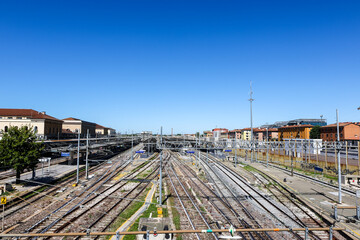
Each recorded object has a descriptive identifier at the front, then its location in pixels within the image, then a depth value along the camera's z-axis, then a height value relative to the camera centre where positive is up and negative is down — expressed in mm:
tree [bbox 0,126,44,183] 21984 -1904
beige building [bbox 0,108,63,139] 62312 +3783
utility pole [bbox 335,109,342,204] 20234 -868
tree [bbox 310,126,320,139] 83612 +621
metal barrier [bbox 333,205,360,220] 15329 -5834
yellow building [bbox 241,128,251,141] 130525 +685
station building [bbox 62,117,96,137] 96000 +3764
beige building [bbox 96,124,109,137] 141012 +2830
